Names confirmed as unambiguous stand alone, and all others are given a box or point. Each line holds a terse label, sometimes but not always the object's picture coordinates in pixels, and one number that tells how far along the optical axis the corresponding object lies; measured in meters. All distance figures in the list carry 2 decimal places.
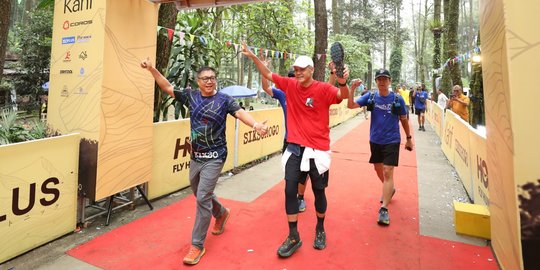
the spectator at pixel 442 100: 12.28
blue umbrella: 9.38
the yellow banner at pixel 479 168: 4.38
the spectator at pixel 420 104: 13.41
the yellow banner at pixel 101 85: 3.95
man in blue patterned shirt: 3.41
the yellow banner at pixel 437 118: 11.31
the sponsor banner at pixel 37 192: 3.19
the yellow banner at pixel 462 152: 5.70
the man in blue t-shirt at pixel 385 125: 4.33
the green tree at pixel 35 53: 18.23
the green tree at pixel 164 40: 6.07
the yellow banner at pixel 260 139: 7.24
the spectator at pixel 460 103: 9.00
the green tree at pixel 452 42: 13.65
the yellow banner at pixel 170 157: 5.06
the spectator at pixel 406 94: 19.22
